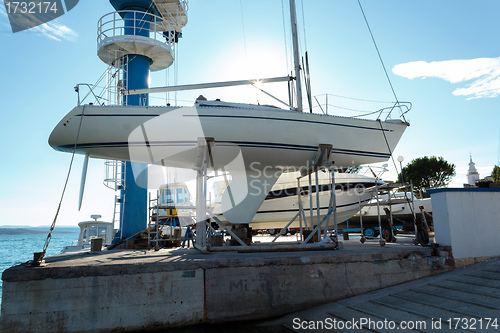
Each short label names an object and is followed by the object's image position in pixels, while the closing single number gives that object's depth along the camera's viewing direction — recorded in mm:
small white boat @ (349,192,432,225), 15992
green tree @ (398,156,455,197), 32281
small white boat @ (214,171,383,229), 13008
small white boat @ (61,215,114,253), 13812
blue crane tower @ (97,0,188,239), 11273
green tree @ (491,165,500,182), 30494
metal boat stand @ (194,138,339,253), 6004
